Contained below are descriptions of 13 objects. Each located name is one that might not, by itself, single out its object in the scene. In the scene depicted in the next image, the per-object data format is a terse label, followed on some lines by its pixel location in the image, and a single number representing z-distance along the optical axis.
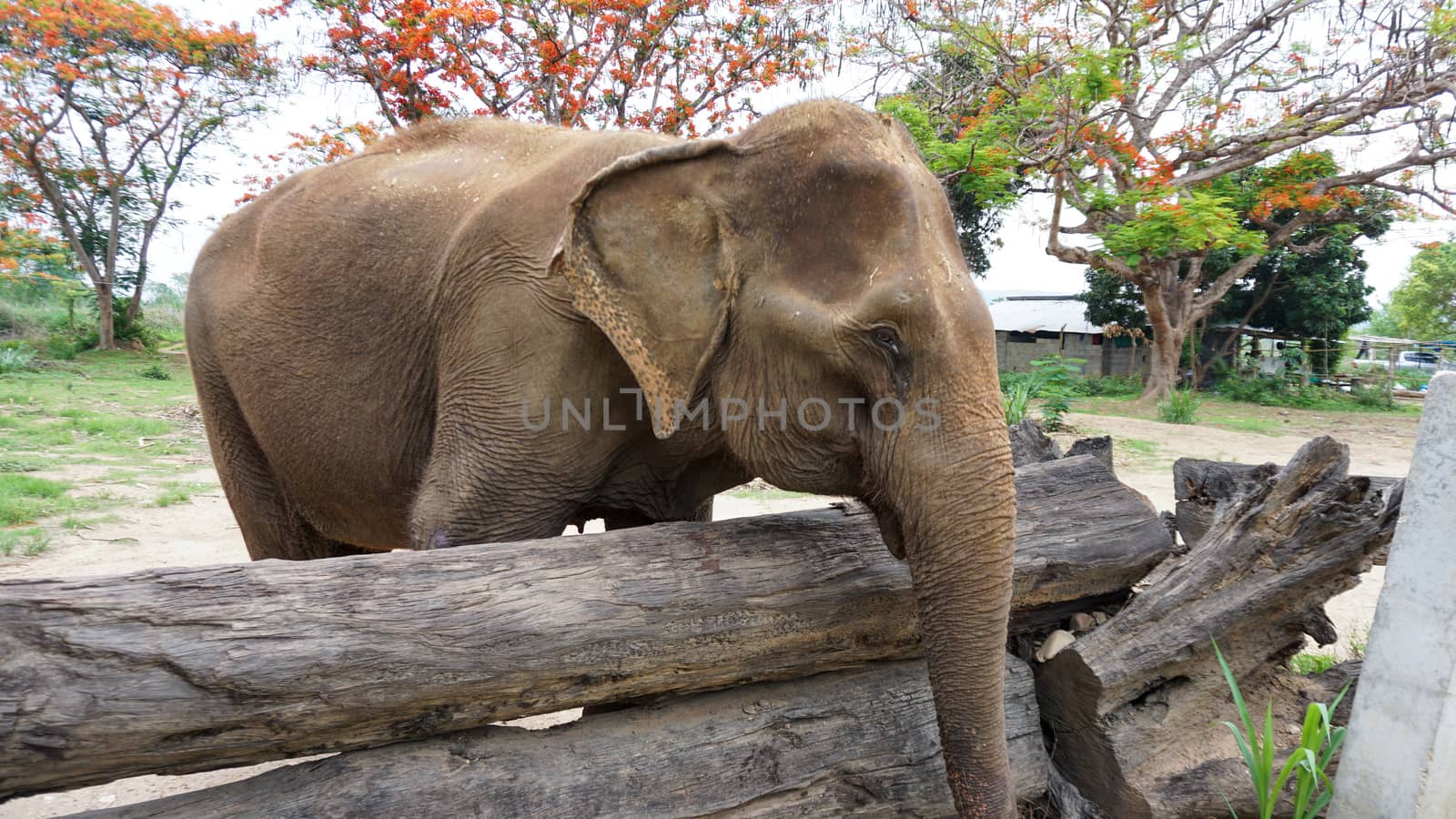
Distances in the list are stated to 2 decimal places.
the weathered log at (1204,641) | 2.56
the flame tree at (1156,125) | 11.43
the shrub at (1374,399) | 17.73
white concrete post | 2.15
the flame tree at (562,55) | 11.40
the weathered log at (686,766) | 1.75
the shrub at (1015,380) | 11.95
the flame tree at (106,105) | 15.91
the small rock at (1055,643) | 2.88
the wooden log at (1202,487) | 3.24
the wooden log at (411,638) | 1.45
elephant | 1.84
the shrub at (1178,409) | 13.45
